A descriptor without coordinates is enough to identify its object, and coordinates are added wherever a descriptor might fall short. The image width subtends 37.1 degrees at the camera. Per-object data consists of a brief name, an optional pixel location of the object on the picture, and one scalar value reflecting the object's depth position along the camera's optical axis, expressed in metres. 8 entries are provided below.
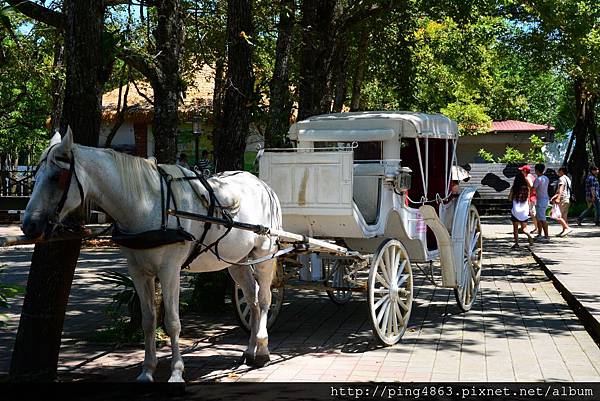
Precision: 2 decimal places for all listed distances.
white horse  6.87
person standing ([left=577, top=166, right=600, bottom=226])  29.45
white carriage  9.73
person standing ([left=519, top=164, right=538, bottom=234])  21.72
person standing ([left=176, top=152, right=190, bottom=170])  22.25
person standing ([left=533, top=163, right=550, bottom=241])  23.11
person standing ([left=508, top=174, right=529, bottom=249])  21.25
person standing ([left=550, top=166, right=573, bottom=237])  25.00
